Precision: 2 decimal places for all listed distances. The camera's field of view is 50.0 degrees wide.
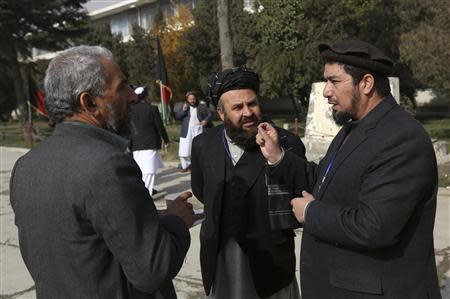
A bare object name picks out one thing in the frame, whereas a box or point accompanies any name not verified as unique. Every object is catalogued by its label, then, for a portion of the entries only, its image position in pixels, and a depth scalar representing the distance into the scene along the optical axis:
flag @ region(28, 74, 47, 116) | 17.56
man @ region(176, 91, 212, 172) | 9.75
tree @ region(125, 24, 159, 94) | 30.41
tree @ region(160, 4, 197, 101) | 29.70
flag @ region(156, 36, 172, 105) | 14.50
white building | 41.23
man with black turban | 2.65
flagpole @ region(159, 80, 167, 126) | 14.47
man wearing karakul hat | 1.76
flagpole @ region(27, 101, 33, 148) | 18.26
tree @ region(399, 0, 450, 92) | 10.90
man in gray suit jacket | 1.53
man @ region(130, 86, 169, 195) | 7.65
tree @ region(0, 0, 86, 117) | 22.05
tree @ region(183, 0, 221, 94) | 27.44
